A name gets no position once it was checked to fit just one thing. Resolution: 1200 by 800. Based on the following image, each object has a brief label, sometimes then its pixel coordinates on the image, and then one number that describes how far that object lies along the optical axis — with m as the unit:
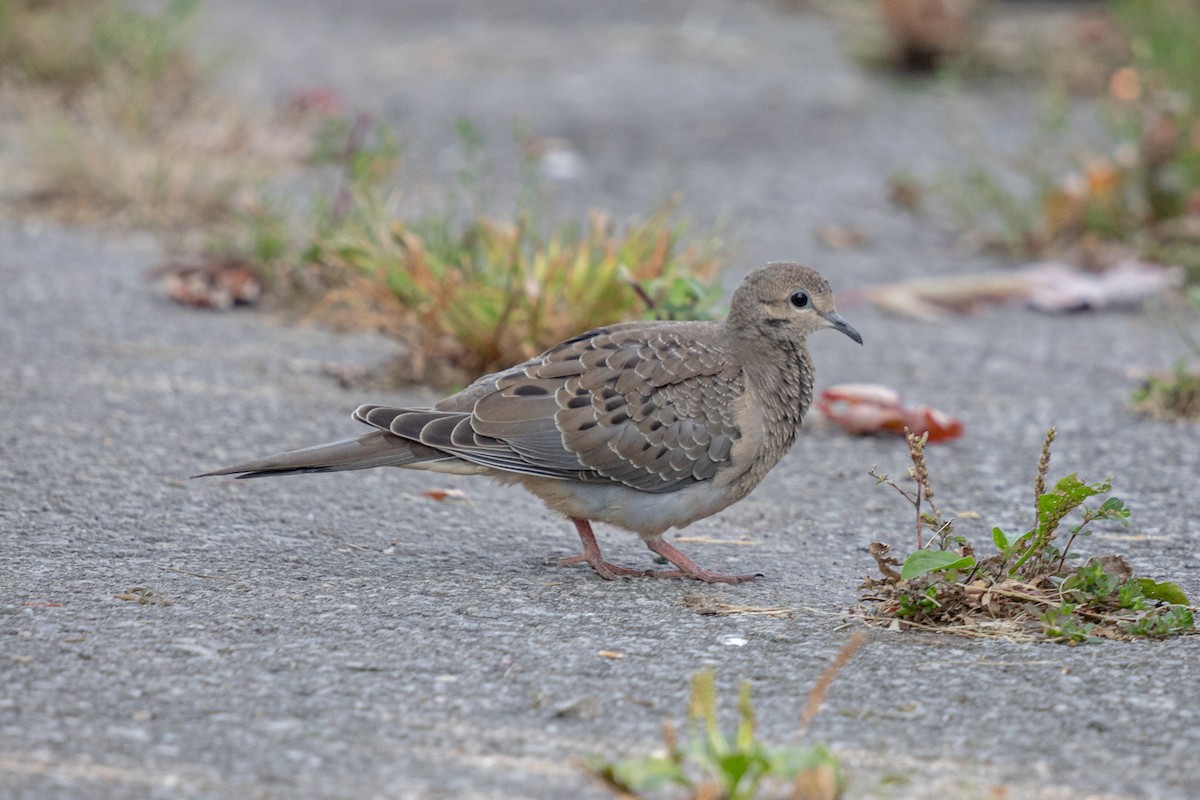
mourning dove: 8.29
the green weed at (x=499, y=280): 11.51
